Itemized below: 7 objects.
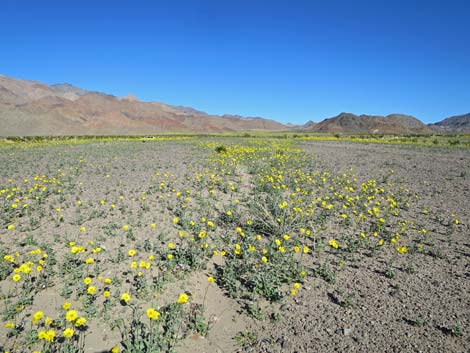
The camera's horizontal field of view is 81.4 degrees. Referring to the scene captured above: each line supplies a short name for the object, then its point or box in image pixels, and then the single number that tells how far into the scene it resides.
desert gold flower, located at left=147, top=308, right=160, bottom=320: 2.90
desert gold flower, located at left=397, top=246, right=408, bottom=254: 4.90
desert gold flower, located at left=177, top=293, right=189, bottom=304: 3.22
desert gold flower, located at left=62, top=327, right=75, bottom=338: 2.69
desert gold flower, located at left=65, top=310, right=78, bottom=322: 2.90
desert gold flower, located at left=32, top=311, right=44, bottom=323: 2.95
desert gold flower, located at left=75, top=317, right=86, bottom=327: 2.91
